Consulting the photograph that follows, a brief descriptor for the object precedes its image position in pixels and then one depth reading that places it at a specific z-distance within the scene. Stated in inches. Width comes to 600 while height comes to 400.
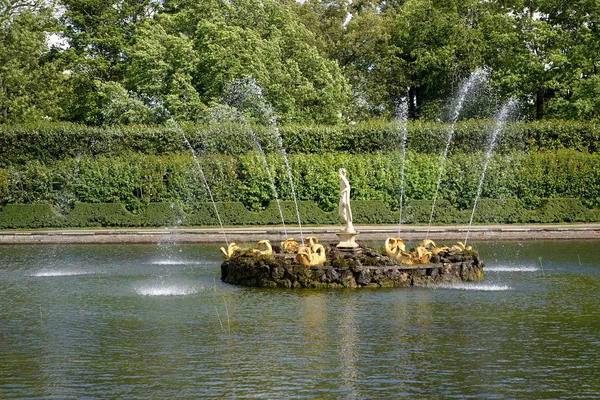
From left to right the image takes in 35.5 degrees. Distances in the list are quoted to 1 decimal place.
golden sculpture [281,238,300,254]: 1125.3
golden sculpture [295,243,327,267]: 1022.4
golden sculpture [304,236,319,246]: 1084.0
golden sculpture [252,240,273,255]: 1081.5
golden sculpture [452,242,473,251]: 1109.7
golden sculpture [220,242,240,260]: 1110.2
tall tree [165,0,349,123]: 2201.0
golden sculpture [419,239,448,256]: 1076.0
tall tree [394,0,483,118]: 2580.5
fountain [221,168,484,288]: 1016.2
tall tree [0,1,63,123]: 2402.8
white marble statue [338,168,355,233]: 1099.3
